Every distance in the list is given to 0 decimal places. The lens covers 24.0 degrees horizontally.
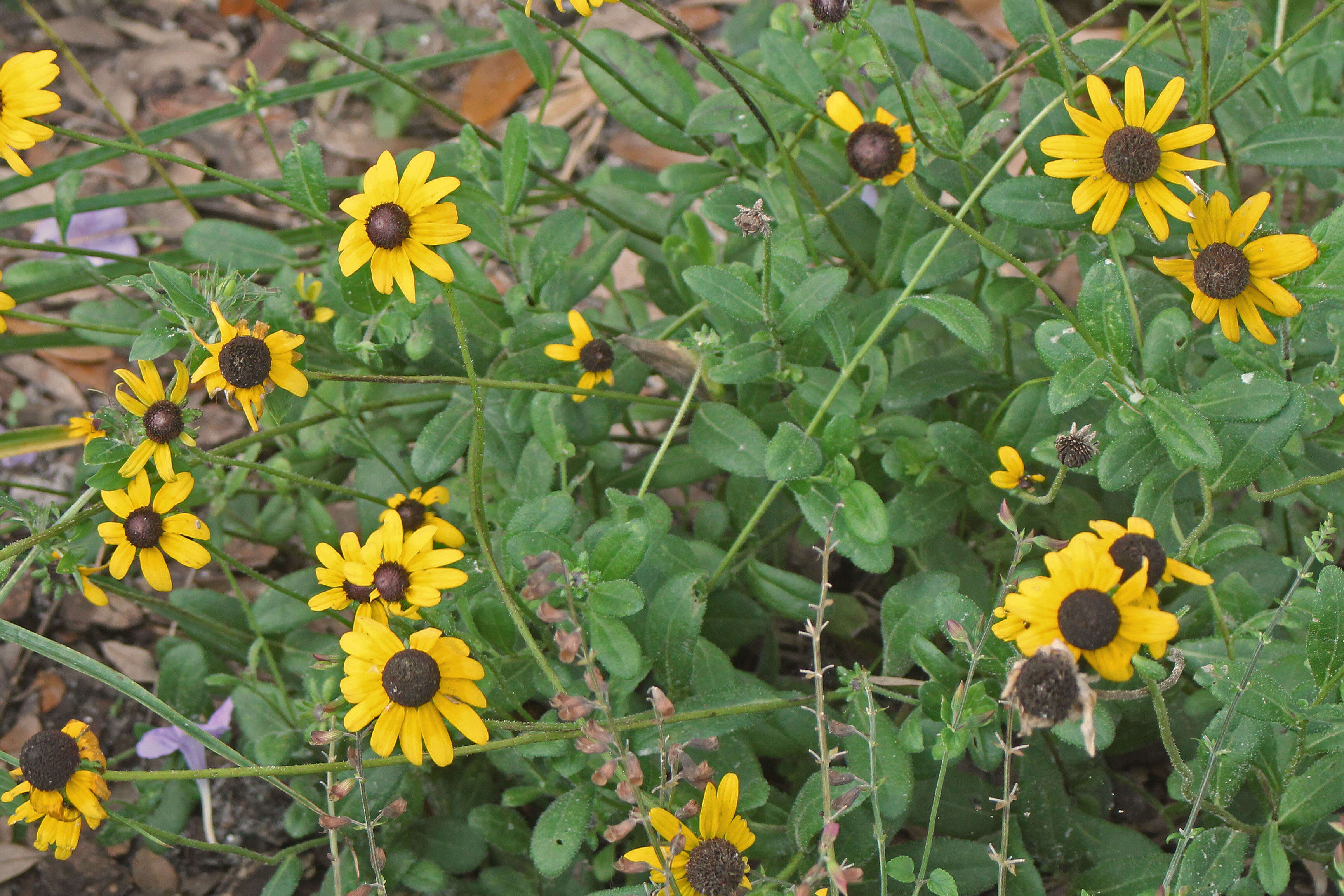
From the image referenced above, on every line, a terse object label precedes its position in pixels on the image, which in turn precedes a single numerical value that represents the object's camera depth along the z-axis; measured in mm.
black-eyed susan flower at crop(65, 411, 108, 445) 1221
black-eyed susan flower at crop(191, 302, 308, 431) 1114
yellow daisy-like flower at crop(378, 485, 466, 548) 1194
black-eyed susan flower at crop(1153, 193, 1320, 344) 1114
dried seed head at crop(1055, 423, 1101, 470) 1100
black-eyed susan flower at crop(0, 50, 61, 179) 1142
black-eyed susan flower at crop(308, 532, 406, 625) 1113
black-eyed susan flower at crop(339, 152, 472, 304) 1117
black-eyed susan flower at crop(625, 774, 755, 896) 1068
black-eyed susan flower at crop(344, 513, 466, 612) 1111
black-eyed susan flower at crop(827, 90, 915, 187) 1188
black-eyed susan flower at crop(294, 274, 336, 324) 1259
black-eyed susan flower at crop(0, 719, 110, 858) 1084
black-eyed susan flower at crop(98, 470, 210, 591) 1140
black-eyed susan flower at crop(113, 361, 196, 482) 1120
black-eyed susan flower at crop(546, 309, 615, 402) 1208
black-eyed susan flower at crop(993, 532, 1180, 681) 1017
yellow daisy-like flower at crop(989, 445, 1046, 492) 1156
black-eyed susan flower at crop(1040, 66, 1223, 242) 1123
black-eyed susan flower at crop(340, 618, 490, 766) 1062
